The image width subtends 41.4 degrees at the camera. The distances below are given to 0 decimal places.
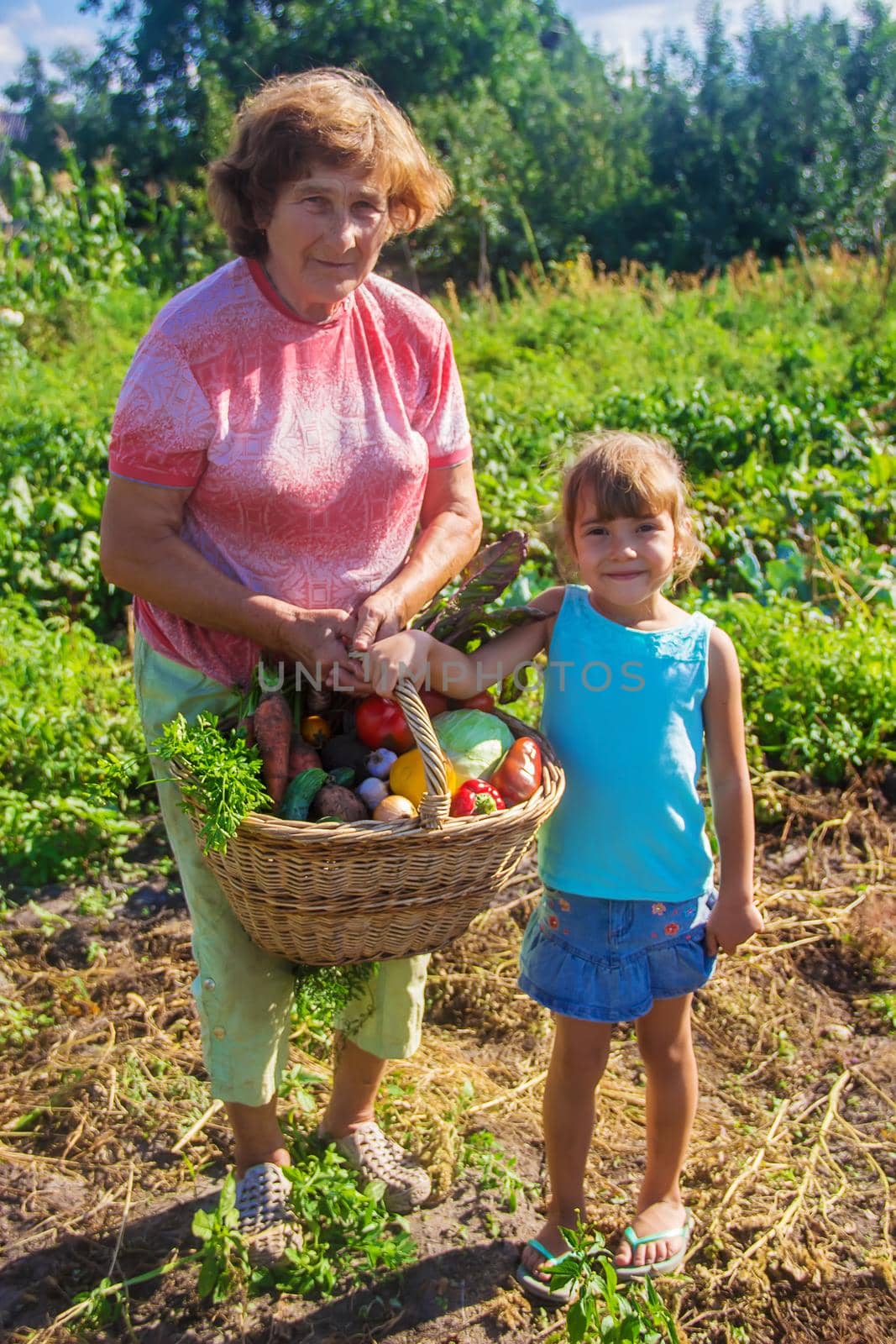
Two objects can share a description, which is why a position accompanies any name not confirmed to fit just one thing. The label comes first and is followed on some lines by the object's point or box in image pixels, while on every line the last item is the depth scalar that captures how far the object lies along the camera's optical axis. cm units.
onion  184
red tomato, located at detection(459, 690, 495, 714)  221
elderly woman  197
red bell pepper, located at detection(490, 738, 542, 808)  199
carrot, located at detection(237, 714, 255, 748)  195
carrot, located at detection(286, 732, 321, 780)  197
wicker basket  175
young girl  213
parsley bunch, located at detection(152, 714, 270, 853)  174
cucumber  188
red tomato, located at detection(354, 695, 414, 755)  204
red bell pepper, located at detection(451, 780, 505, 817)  189
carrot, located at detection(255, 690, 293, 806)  190
